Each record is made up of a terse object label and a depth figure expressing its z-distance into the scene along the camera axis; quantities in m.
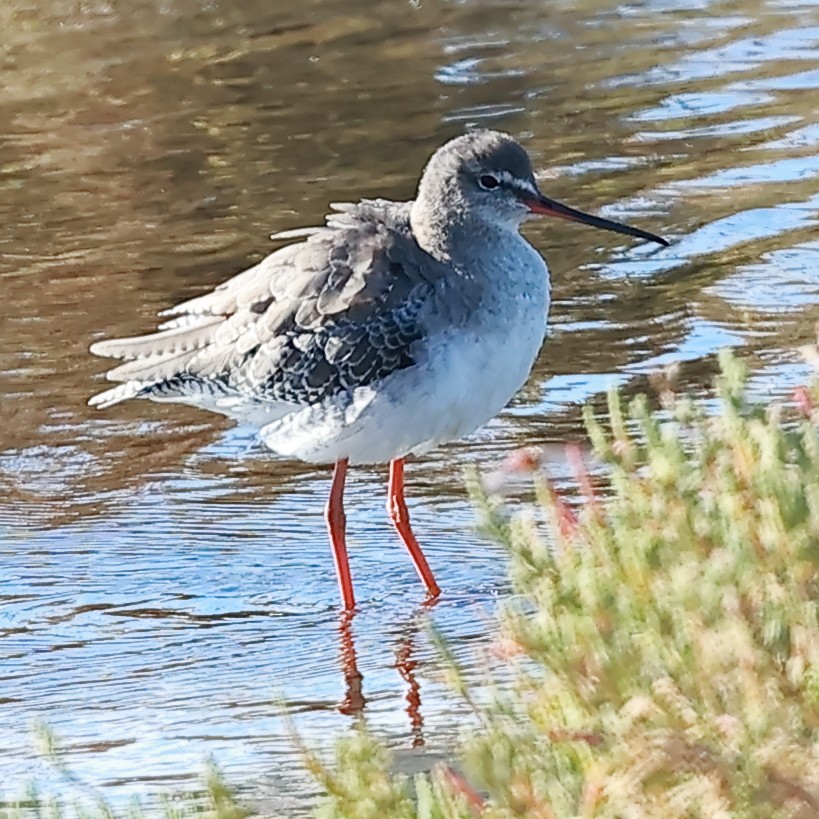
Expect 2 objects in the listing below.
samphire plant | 6.54
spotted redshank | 12.73
